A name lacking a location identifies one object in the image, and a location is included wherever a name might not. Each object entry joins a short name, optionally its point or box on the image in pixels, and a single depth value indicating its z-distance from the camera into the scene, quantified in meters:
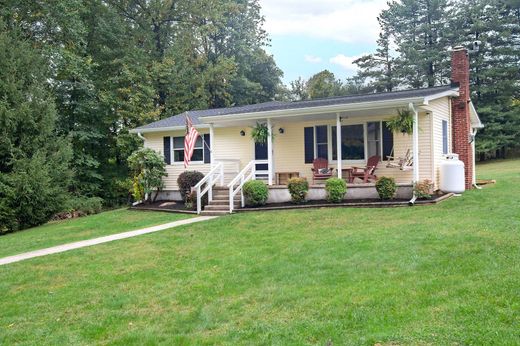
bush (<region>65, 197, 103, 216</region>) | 19.14
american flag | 13.88
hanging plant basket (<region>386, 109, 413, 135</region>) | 12.18
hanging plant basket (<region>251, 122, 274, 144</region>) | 14.45
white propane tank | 12.74
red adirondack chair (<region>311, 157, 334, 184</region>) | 14.09
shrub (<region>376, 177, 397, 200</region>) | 12.09
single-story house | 12.99
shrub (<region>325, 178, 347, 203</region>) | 12.49
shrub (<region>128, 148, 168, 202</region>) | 17.05
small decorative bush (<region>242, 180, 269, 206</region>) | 13.43
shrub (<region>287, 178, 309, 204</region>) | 13.04
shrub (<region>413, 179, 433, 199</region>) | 11.84
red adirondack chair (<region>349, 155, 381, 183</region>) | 13.38
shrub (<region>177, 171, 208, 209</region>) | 15.93
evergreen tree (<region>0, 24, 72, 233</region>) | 15.47
